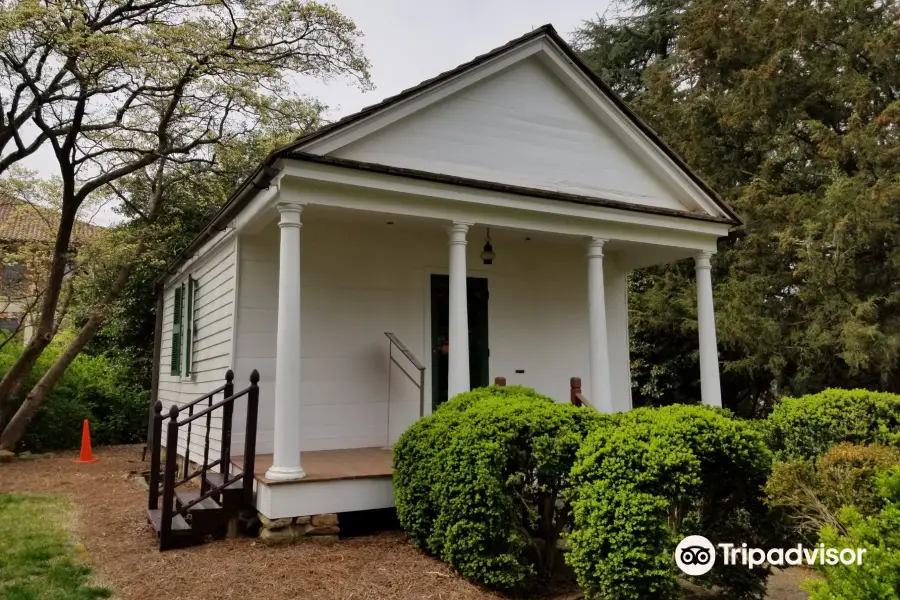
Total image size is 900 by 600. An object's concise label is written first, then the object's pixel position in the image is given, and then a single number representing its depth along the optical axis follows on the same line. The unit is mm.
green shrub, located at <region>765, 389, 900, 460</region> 5496
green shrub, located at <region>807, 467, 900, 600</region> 2486
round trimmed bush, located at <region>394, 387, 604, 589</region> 4316
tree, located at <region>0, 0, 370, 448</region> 10773
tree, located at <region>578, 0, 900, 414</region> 11445
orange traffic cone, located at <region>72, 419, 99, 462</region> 11668
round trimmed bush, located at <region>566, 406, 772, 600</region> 3551
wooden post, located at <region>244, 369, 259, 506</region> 5543
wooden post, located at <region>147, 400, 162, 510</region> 5867
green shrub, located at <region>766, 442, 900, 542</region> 3643
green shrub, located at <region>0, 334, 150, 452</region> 13336
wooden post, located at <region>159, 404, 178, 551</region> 5207
